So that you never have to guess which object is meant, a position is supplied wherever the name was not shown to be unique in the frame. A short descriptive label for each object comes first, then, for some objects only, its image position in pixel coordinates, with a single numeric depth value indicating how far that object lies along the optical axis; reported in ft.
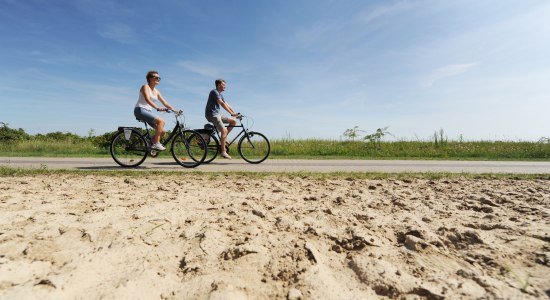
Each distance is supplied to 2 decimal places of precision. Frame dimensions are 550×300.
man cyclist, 30.48
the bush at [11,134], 63.99
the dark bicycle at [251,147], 32.01
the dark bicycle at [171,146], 26.49
